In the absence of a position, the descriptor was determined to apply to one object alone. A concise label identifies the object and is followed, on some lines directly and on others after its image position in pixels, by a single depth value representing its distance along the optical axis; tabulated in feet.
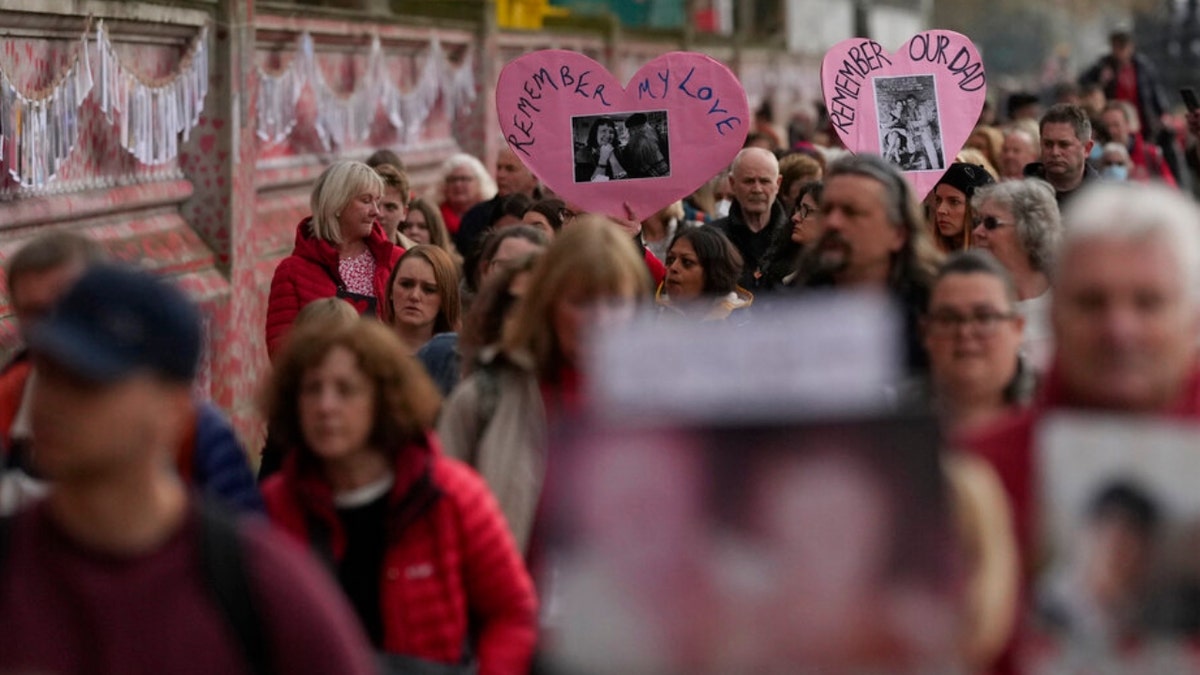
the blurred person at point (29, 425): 27.20
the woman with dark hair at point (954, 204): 55.31
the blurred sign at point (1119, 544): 18.46
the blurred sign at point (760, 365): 18.63
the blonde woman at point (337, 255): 54.49
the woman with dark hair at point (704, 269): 48.69
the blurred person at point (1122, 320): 18.65
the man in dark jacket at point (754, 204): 61.15
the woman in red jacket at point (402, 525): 26.79
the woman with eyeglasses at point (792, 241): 51.75
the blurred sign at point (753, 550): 18.38
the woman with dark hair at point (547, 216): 55.10
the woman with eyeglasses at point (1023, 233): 41.37
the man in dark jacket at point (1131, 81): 123.77
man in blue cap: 17.81
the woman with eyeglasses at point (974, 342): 28.52
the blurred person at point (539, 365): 29.30
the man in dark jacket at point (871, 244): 31.40
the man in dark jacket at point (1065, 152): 61.97
